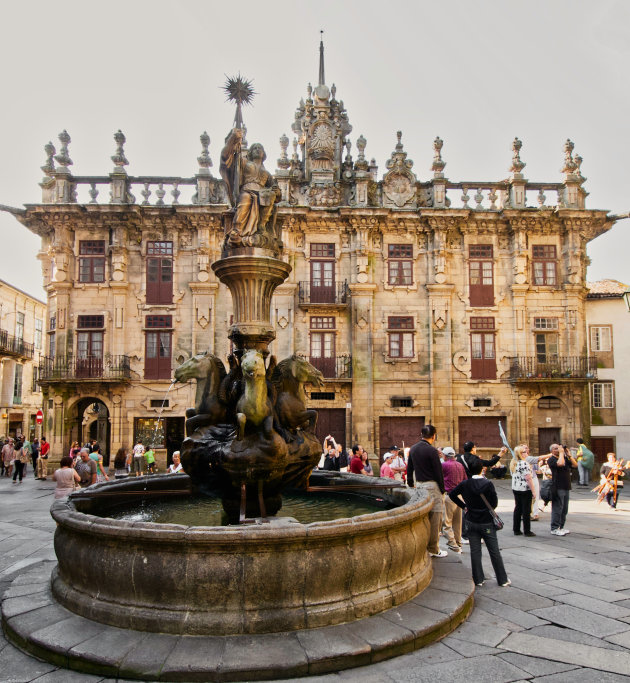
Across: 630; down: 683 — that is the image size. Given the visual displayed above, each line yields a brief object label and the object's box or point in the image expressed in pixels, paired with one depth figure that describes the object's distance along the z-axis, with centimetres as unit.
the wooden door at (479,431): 2467
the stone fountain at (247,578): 450
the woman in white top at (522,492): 970
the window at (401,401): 2466
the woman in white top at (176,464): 1254
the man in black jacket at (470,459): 737
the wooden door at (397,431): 2458
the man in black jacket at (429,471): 767
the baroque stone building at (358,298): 2456
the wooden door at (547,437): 2495
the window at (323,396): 2475
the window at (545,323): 2531
